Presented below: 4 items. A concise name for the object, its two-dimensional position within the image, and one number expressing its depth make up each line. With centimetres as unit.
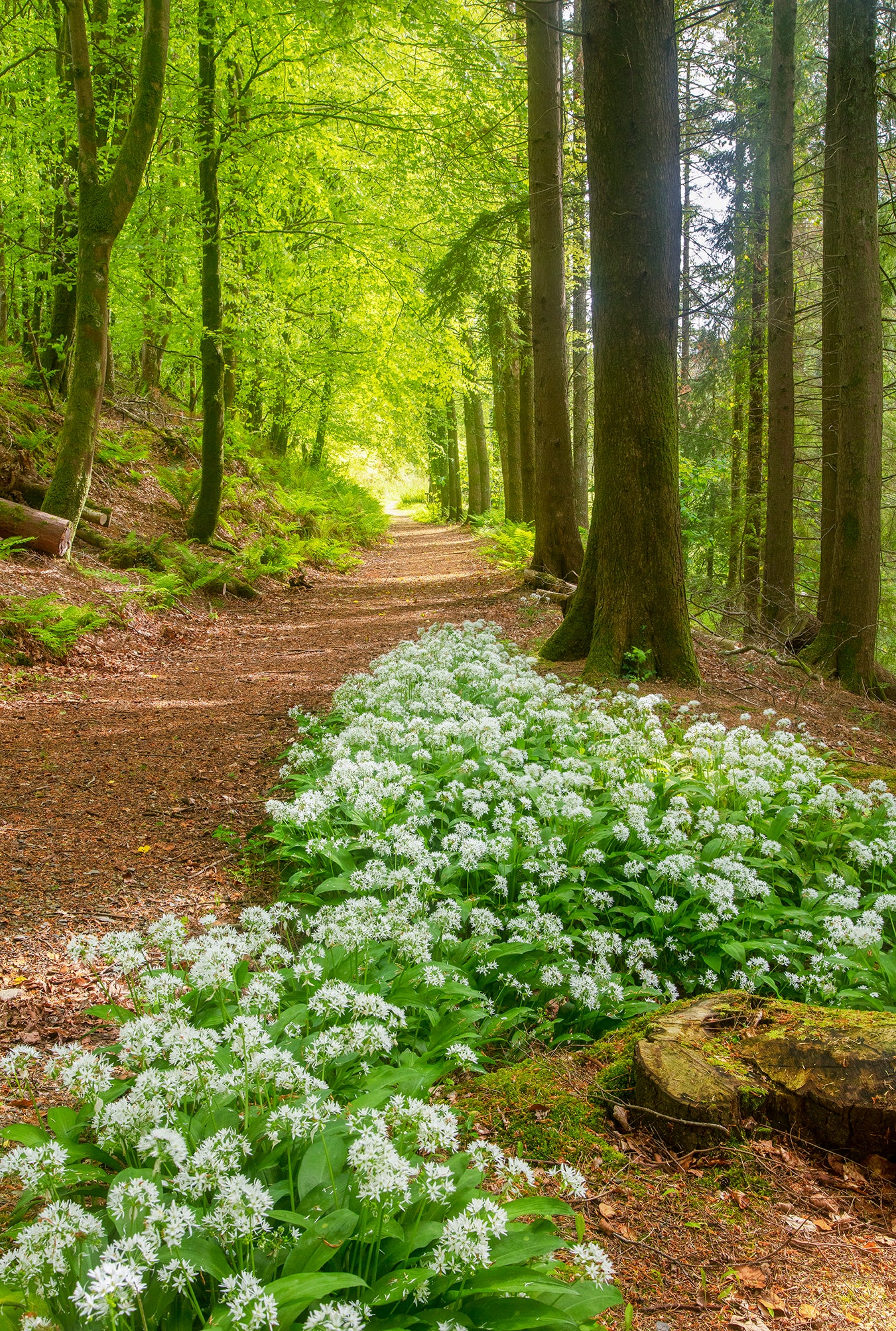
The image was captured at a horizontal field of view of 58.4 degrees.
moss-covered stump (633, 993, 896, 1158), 262
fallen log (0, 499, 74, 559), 952
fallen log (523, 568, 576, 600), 1192
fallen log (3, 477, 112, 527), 1022
